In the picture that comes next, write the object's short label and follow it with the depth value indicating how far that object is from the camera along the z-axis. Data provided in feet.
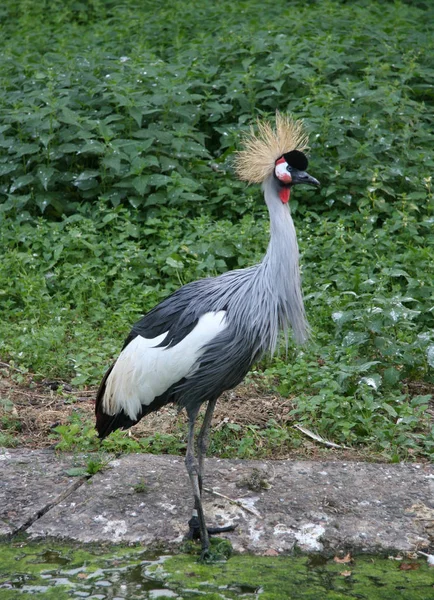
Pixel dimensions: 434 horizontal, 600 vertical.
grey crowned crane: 25.70
